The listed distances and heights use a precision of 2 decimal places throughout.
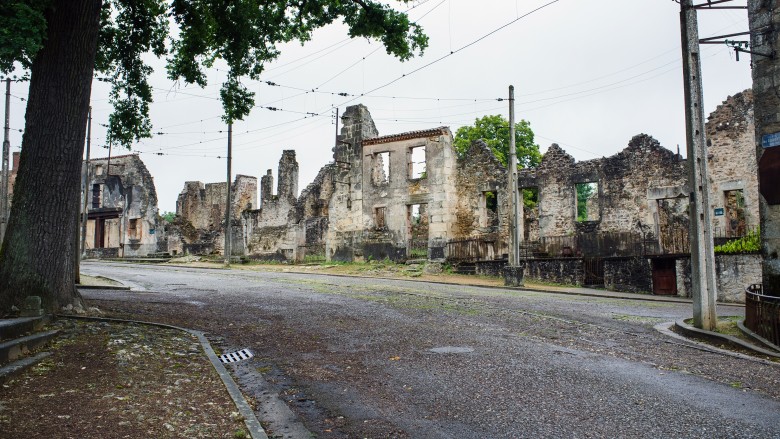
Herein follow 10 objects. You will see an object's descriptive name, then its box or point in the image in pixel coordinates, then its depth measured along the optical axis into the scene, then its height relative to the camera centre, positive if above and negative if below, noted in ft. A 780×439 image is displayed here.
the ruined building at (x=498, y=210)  78.38 +7.63
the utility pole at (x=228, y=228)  111.96 +4.91
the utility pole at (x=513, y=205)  73.46 +5.86
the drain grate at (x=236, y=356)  24.23 -4.53
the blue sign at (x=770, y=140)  35.12 +6.74
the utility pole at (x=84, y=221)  127.81 +7.64
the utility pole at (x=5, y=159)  93.15 +15.78
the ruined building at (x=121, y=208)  159.74 +13.17
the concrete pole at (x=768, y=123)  34.83 +7.85
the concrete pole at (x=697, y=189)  34.91 +3.76
